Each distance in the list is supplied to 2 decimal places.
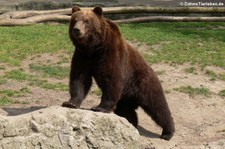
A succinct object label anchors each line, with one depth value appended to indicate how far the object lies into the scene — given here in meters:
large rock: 11.24
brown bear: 12.73
